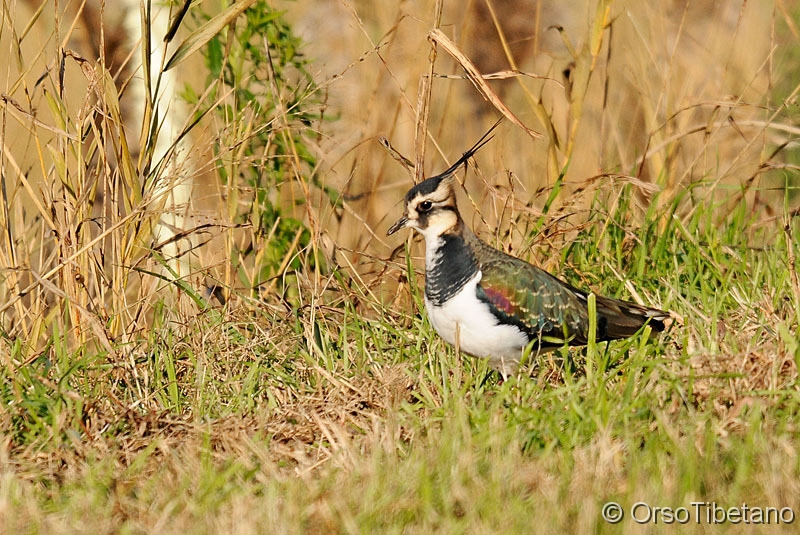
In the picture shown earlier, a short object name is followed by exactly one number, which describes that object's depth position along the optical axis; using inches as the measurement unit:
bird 299.1
